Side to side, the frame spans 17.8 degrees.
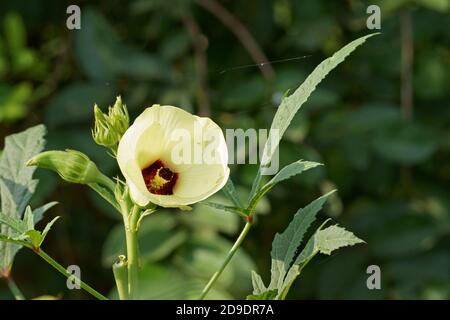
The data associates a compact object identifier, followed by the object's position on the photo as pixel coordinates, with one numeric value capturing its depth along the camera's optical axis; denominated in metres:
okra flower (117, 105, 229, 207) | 0.69
